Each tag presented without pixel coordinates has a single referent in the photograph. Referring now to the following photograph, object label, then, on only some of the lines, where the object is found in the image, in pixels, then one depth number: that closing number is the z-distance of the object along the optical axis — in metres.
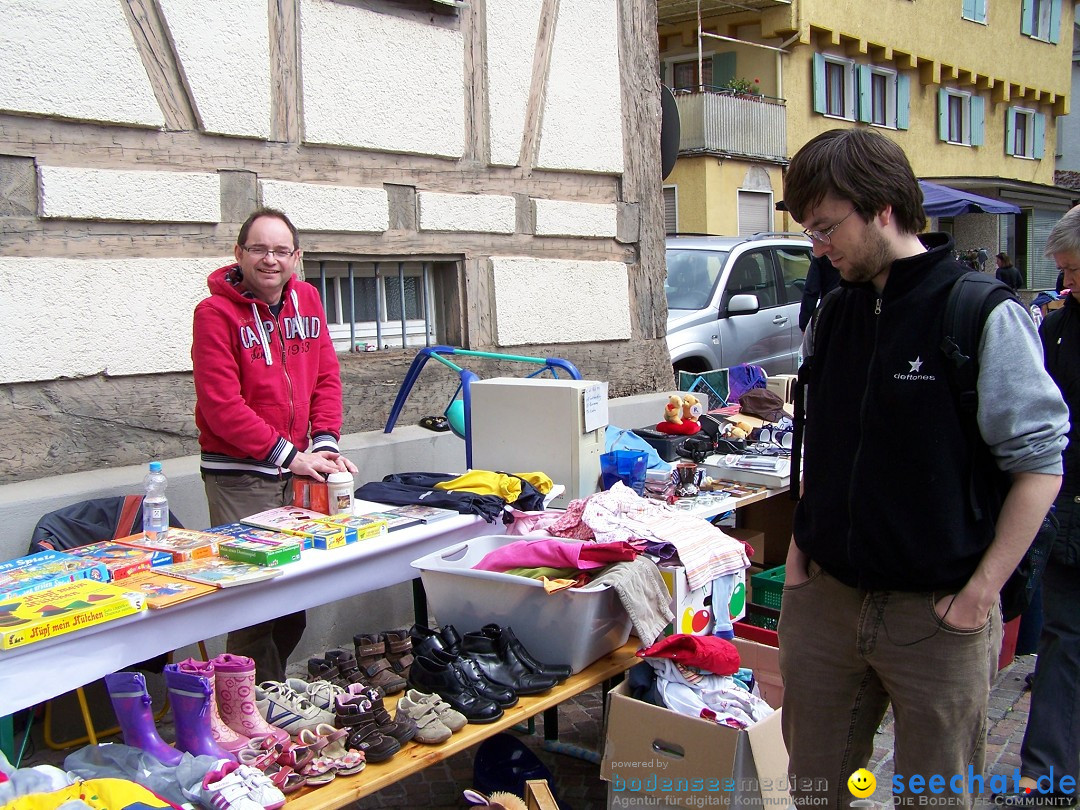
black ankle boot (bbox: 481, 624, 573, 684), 2.98
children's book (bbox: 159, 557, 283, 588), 2.76
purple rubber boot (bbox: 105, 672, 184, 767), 2.41
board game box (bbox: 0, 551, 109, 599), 2.66
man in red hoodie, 3.40
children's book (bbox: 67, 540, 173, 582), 2.85
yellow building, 19.33
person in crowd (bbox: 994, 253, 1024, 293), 16.83
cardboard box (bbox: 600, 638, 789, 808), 2.78
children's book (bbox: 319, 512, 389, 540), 3.22
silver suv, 8.71
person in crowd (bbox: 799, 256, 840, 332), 6.00
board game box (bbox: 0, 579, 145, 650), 2.35
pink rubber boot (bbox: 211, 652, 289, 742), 2.59
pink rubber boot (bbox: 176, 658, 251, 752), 2.49
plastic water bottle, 3.23
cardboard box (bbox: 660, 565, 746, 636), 3.41
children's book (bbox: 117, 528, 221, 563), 3.01
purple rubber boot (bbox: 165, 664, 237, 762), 2.45
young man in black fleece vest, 2.02
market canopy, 15.89
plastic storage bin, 3.02
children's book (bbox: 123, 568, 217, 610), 2.61
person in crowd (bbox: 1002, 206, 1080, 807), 3.23
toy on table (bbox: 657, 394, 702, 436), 5.23
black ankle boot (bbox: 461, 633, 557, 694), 2.89
